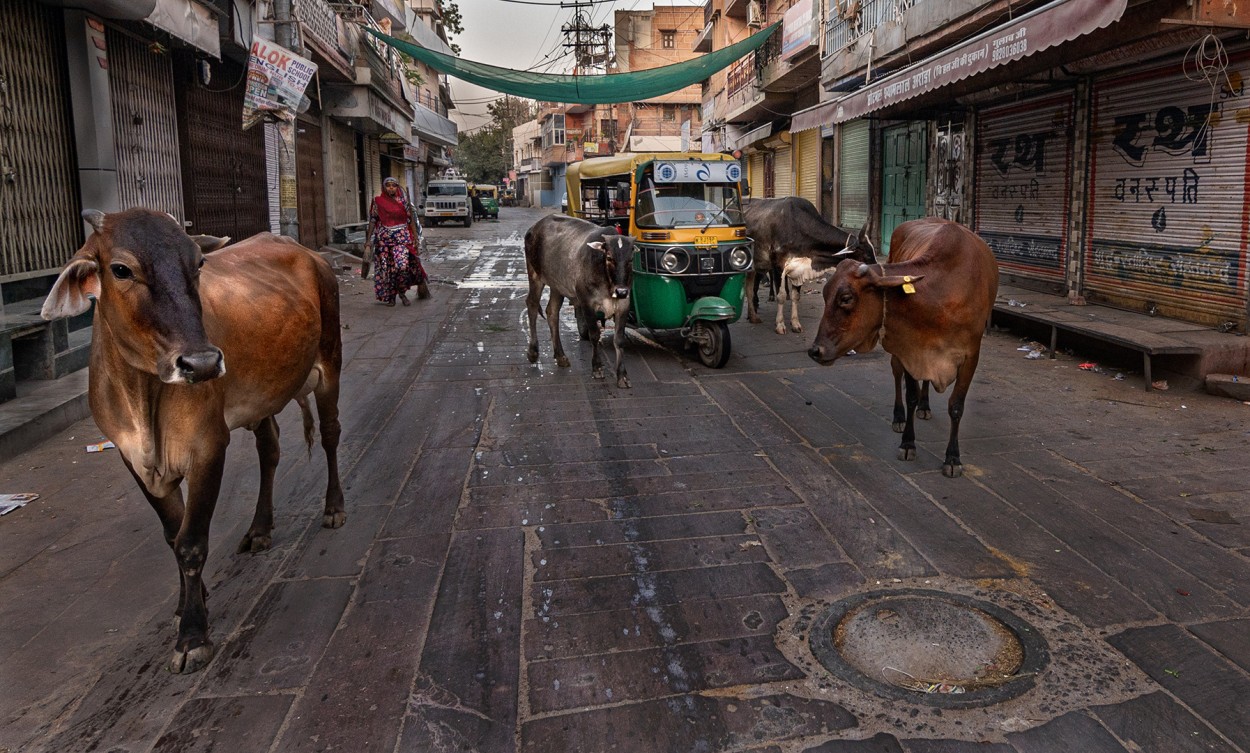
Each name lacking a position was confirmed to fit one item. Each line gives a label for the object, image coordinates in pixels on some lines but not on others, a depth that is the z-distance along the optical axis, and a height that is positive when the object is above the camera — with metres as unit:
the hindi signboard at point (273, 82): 10.34 +2.14
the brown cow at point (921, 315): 5.17 -0.49
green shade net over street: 15.20 +3.02
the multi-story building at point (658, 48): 50.38 +11.79
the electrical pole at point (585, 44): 40.06 +9.84
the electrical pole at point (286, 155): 11.14 +1.31
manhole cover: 3.05 -1.61
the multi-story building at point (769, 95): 19.06 +3.98
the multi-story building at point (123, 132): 7.60 +1.51
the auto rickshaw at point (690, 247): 8.51 -0.06
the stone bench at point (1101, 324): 7.20 -0.93
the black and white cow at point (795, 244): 10.40 -0.07
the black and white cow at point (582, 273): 7.71 -0.28
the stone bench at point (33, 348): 6.35 -0.76
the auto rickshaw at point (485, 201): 49.31 +2.70
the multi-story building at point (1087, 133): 7.71 +1.17
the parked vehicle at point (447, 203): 37.50 +2.01
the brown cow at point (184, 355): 2.92 -0.40
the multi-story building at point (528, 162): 76.50 +8.30
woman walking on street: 12.80 +0.08
